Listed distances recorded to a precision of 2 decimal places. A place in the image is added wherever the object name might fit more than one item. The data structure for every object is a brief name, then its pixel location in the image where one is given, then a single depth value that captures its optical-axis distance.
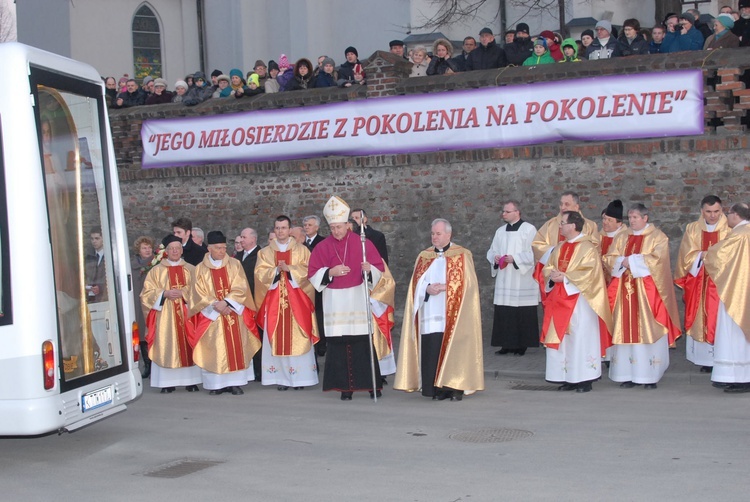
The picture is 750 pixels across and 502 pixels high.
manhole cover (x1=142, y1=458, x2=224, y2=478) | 7.72
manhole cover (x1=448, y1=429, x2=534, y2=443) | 8.46
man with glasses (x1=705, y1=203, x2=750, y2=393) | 10.28
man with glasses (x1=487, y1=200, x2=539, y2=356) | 13.05
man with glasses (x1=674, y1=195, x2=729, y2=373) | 10.95
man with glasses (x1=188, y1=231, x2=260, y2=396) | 11.51
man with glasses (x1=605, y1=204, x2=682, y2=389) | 10.84
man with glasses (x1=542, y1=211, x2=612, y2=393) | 10.70
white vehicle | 7.60
